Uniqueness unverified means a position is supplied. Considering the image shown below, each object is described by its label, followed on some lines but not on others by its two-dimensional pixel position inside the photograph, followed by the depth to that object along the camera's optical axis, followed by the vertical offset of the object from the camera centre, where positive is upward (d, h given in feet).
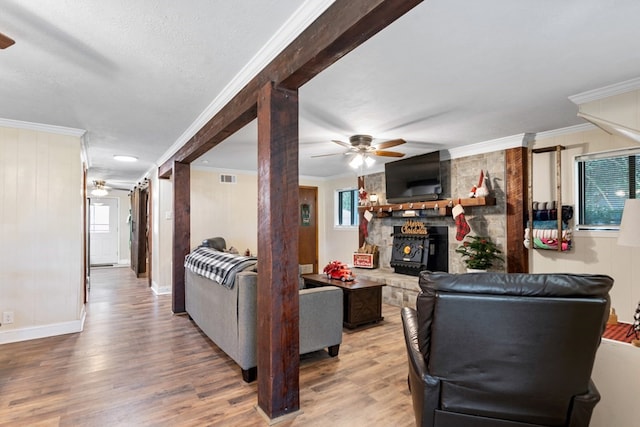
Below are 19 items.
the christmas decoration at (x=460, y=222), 14.87 -0.39
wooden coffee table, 12.64 -3.41
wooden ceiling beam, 4.59 +2.78
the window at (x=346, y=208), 23.61 +0.45
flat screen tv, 16.17 +1.85
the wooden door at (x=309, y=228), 25.03 -1.07
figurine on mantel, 14.11 +1.08
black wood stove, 16.63 -1.91
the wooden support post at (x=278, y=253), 6.76 -0.81
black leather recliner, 4.67 -1.96
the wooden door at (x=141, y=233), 24.79 -1.34
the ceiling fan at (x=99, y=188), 27.06 +2.32
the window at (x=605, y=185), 11.00 +0.95
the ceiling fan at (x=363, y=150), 13.37 +2.63
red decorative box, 19.56 -2.78
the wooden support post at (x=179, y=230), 14.78 -0.68
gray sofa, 8.67 -3.06
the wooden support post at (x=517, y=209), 13.32 +0.15
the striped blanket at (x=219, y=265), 9.32 -1.58
